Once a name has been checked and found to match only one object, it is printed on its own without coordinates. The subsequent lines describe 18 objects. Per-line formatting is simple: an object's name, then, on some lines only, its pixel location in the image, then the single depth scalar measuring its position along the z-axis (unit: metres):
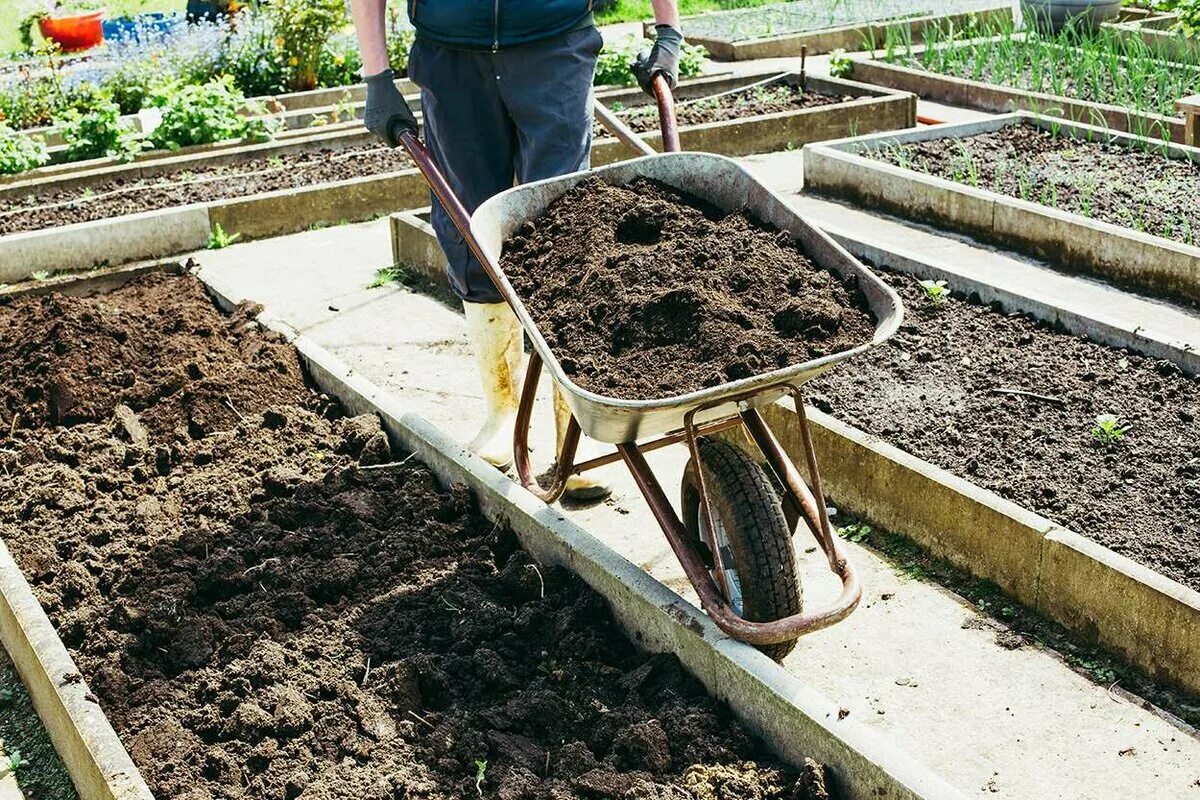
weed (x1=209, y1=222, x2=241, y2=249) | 7.99
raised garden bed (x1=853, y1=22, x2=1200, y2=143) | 8.93
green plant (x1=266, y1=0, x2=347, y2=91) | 11.70
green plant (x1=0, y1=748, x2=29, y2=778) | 3.71
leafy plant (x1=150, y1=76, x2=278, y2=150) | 9.64
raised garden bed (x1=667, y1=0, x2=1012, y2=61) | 13.50
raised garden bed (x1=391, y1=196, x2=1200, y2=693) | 3.75
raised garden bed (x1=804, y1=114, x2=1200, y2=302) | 6.69
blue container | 14.28
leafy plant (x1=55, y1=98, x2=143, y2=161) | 9.37
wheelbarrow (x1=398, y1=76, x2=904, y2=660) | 3.36
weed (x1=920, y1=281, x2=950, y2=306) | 5.94
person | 4.39
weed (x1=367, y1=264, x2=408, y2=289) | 7.39
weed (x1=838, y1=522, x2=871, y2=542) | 4.62
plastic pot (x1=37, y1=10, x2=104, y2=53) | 15.55
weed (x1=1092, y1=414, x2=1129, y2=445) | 4.70
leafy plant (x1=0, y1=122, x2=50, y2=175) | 9.04
